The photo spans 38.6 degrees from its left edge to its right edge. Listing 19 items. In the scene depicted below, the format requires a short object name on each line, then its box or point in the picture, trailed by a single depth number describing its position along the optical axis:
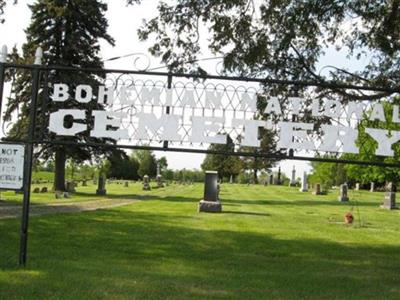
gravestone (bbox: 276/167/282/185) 76.06
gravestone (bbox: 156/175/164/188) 55.22
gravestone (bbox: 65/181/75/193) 36.43
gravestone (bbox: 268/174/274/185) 74.06
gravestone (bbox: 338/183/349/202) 36.03
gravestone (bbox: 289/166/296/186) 66.06
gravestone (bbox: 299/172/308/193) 49.94
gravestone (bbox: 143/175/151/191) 46.28
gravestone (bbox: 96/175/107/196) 35.06
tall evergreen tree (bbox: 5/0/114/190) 33.72
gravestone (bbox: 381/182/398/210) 29.06
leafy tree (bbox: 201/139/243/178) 70.12
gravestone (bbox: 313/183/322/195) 44.56
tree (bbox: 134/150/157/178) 86.62
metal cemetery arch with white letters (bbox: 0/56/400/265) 7.84
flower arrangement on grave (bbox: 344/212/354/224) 18.59
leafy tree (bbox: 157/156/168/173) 96.81
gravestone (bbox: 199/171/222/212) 21.53
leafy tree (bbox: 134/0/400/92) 11.59
